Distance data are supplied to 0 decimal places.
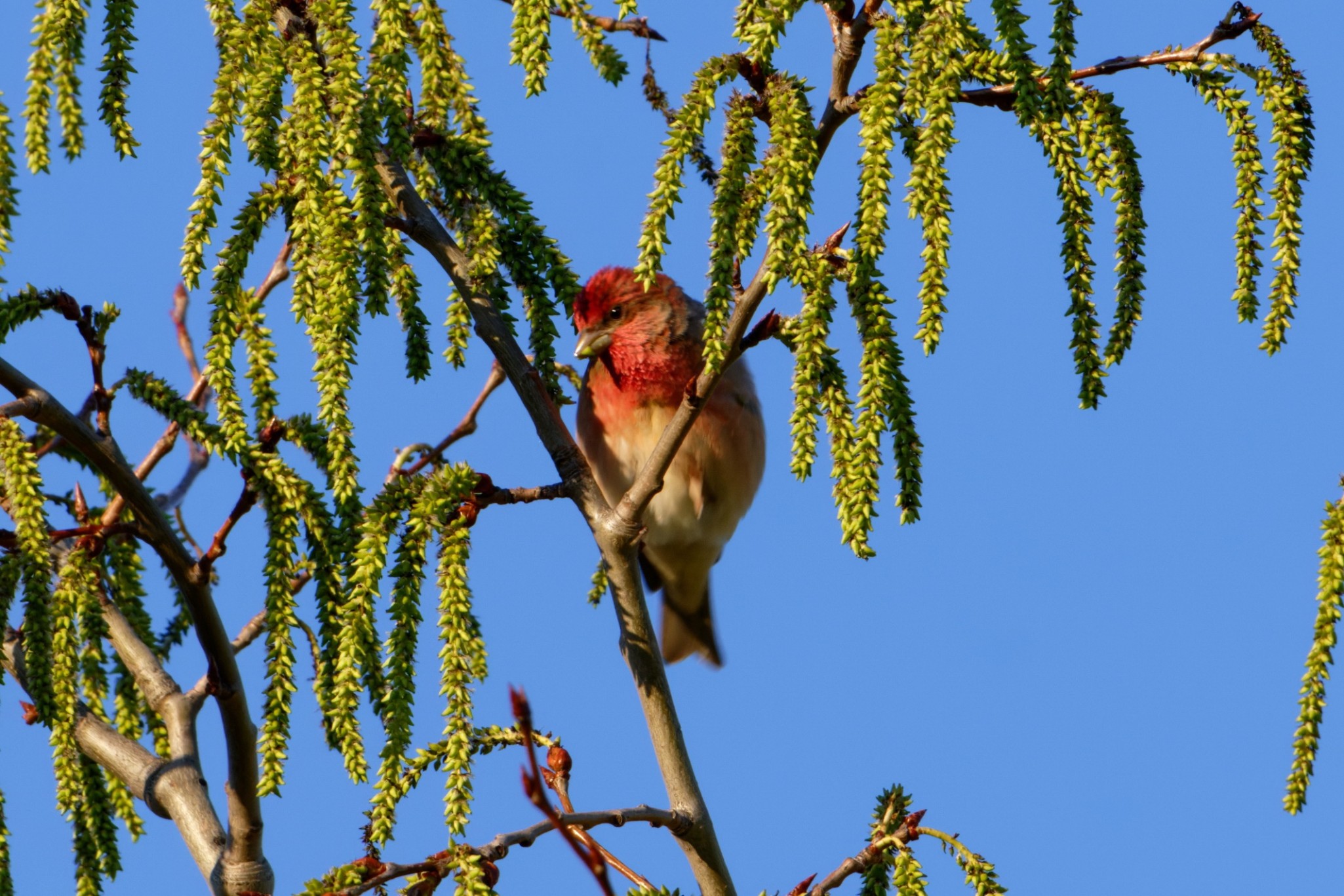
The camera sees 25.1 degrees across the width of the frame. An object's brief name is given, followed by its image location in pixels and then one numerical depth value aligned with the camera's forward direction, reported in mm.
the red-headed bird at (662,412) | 9578
